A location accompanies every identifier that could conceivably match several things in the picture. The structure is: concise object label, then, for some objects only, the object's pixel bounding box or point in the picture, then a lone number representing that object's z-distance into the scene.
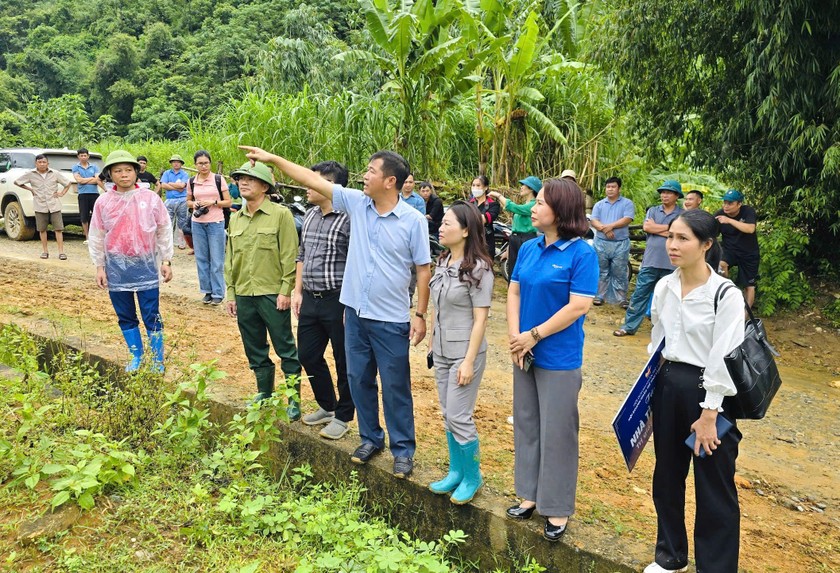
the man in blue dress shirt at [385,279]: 3.59
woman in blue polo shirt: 3.04
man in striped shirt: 4.09
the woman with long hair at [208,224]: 7.87
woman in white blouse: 2.67
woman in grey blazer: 3.39
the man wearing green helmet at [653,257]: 7.26
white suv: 12.69
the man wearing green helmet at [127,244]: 5.04
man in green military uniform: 4.31
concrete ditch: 3.16
